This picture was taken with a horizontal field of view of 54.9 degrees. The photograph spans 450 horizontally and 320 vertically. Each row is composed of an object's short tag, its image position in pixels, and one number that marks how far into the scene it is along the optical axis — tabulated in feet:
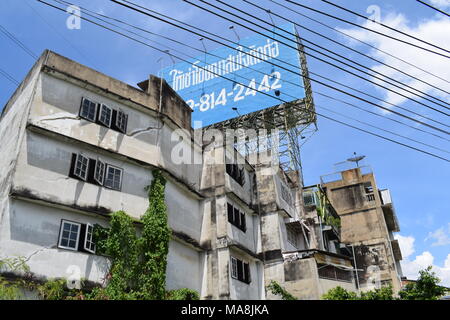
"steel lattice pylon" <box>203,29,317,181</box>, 100.89
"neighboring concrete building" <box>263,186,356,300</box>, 73.56
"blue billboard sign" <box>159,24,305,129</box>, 104.63
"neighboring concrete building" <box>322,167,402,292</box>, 117.91
